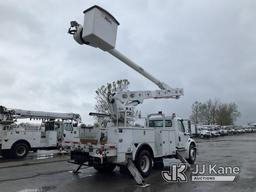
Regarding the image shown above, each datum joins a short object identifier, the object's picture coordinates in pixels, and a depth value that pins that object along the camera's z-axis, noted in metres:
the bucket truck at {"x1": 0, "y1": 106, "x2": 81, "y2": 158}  11.11
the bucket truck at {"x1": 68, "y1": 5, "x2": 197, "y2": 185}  5.95
